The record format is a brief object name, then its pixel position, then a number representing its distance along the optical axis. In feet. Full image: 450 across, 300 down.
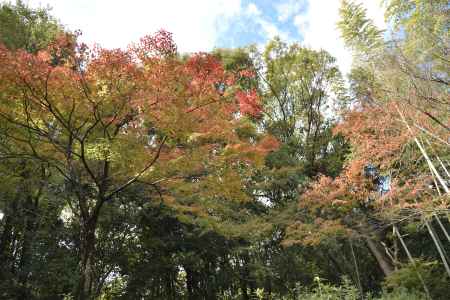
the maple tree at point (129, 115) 17.43
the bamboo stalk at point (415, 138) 21.02
